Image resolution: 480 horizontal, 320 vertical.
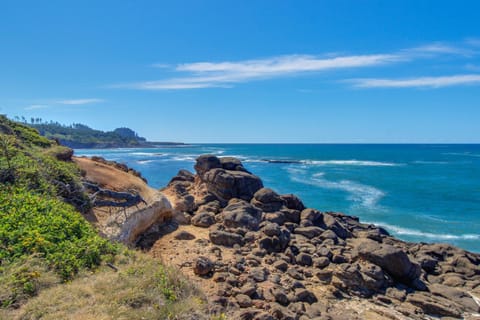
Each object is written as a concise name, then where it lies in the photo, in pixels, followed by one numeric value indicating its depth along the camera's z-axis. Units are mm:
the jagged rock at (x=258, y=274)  13133
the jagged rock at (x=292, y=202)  22717
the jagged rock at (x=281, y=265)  14846
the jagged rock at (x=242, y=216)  18444
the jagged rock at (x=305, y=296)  12578
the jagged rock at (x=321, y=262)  15539
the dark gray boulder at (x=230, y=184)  22812
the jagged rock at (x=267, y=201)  21312
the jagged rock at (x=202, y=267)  12789
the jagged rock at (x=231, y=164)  25484
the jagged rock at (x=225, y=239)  16688
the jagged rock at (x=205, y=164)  24766
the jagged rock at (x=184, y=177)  26961
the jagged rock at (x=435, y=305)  13570
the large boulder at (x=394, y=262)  15492
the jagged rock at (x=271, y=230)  17219
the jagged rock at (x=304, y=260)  15820
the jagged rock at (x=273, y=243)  16625
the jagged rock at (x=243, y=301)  11070
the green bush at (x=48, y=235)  7836
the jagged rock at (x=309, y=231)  19453
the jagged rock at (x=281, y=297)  11922
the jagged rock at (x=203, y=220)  19281
